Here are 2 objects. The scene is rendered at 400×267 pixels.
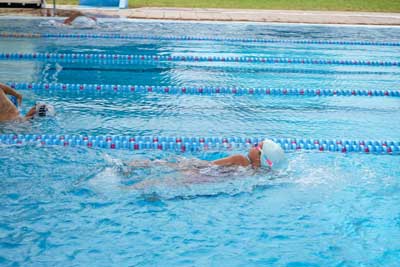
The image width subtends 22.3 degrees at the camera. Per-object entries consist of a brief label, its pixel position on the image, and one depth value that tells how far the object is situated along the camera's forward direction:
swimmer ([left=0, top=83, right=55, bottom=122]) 10.24
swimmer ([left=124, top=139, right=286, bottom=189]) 8.12
